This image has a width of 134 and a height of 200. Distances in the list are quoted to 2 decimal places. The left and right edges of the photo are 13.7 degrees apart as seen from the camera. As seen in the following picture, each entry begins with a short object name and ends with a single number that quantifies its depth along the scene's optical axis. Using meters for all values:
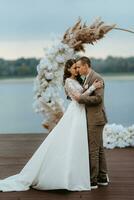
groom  5.09
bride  5.07
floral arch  6.30
